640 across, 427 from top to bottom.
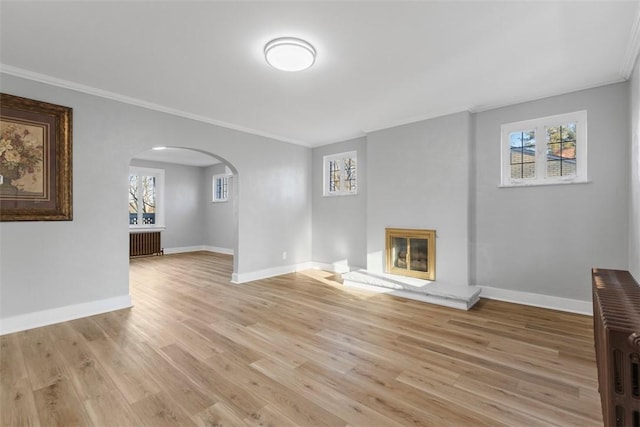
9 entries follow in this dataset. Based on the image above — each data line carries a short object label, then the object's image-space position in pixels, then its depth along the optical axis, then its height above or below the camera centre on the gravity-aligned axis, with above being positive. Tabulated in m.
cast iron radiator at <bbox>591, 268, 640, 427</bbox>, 1.21 -0.68
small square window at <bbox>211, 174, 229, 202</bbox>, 8.95 +0.73
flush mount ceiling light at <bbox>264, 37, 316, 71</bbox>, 2.53 +1.43
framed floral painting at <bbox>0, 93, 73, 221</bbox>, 3.03 +0.56
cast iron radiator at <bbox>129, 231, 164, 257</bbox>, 7.95 -0.93
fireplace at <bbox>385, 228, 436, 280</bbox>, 4.48 -0.69
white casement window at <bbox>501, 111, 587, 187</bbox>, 3.58 +0.79
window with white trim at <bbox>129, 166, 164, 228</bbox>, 8.42 +0.36
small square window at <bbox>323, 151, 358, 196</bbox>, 5.96 +0.79
